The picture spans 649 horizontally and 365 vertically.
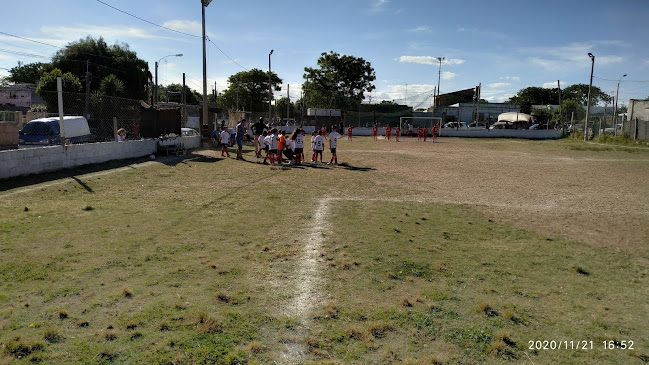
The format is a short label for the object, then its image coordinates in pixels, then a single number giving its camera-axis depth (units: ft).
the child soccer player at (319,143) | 62.13
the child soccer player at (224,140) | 68.33
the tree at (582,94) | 290.76
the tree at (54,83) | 117.80
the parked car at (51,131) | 59.41
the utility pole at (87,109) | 67.97
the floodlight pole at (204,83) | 82.58
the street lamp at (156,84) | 123.05
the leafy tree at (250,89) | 270.05
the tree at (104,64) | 154.51
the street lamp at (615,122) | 119.22
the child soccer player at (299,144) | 58.75
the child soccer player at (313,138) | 63.04
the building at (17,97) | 181.16
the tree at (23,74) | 250.78
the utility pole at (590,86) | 119.48
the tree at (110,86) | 129.90
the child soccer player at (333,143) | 62.23
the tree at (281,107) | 299.27
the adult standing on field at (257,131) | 67.05
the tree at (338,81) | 218.79
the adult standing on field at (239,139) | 64.80
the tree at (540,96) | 306.55
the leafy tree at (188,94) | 284.61
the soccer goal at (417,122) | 164.32
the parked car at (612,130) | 121.76
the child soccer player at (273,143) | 58.90
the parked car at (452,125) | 173.39
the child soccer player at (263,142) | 60.13
